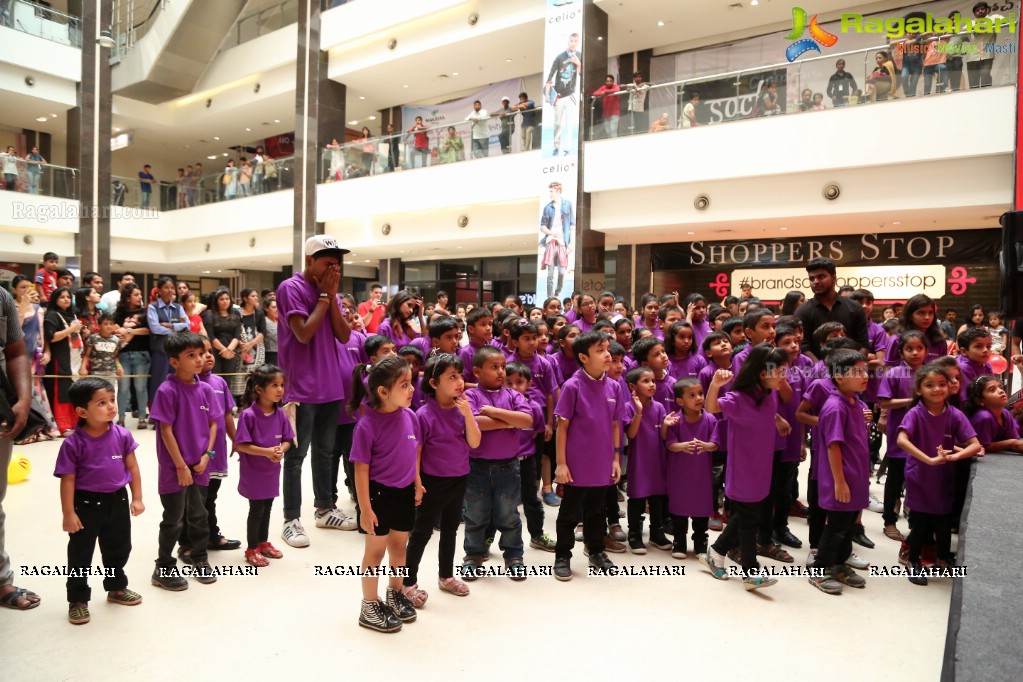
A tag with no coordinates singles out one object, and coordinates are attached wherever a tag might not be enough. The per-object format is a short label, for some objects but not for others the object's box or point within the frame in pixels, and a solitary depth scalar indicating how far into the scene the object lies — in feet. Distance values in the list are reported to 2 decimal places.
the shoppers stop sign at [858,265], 39.78
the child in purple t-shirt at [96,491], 9.75
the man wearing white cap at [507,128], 45.64
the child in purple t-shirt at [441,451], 10.64
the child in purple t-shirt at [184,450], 11.00
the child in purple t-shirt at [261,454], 12.46
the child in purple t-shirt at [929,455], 12.16
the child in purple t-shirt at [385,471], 9.68
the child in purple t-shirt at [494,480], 11.89
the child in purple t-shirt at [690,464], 13.19
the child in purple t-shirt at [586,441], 12.04
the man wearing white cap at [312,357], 12.90
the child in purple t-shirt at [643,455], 13.41
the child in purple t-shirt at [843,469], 11.75
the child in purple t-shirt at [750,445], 11.69
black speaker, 10.34
